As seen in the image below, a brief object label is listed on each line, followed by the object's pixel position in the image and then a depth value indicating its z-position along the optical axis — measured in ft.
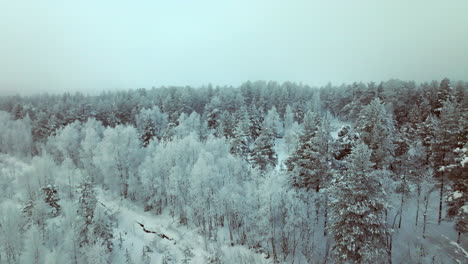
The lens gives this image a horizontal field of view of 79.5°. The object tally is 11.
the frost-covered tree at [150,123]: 207.62
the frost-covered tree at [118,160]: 170.81
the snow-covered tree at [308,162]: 110.73
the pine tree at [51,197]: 129.90
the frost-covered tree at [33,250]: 100.32
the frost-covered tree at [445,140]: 100.32
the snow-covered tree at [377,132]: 115.24
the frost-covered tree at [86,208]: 109.09
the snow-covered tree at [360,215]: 77.00
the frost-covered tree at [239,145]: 165.01
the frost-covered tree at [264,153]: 150.61
